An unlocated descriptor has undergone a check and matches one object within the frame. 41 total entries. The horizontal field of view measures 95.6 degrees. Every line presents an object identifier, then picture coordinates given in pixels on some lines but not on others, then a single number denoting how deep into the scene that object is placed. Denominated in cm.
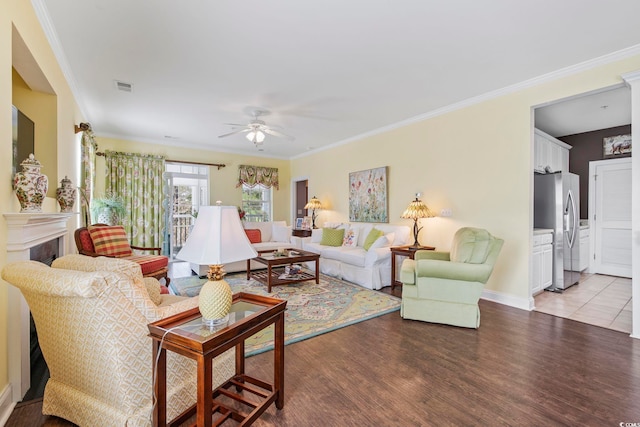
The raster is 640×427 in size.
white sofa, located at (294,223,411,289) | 418
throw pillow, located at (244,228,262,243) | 568
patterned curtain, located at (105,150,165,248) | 561
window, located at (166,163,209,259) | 636
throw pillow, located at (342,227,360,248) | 513
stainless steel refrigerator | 411
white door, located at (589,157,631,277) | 487
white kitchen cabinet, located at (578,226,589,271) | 500
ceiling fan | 423
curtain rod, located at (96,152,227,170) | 625
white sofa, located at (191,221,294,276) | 552
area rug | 266
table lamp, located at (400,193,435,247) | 414
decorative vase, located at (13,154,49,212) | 177
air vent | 338
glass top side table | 117
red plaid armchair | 345
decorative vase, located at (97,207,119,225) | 512
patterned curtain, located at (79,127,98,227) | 387
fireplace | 168
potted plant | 505
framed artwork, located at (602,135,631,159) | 481
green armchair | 279
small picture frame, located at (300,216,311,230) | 693
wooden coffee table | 402
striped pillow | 359
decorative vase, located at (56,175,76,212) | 275
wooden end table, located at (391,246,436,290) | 403
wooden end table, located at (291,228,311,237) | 629
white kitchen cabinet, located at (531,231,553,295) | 372
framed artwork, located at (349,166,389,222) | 513
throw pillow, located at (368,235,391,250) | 427
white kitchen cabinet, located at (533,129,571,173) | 430
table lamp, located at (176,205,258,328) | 140
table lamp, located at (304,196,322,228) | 658
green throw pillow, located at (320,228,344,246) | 529
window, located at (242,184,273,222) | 728
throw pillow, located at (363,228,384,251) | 463
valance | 700
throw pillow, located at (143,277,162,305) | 199
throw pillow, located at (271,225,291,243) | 605
